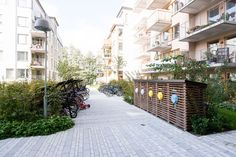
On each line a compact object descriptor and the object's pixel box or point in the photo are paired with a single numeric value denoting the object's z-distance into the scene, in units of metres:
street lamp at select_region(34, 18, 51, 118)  4.91
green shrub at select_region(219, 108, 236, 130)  4.71
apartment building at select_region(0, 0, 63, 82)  19.35
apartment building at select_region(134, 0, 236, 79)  8.53
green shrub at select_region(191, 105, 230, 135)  4.29
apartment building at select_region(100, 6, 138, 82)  23.85
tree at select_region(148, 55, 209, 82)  5.49
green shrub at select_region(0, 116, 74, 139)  4.26
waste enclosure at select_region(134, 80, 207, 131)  4.55
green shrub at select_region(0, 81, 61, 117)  4.76
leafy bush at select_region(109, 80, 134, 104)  9.55
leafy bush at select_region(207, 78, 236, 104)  4.93
